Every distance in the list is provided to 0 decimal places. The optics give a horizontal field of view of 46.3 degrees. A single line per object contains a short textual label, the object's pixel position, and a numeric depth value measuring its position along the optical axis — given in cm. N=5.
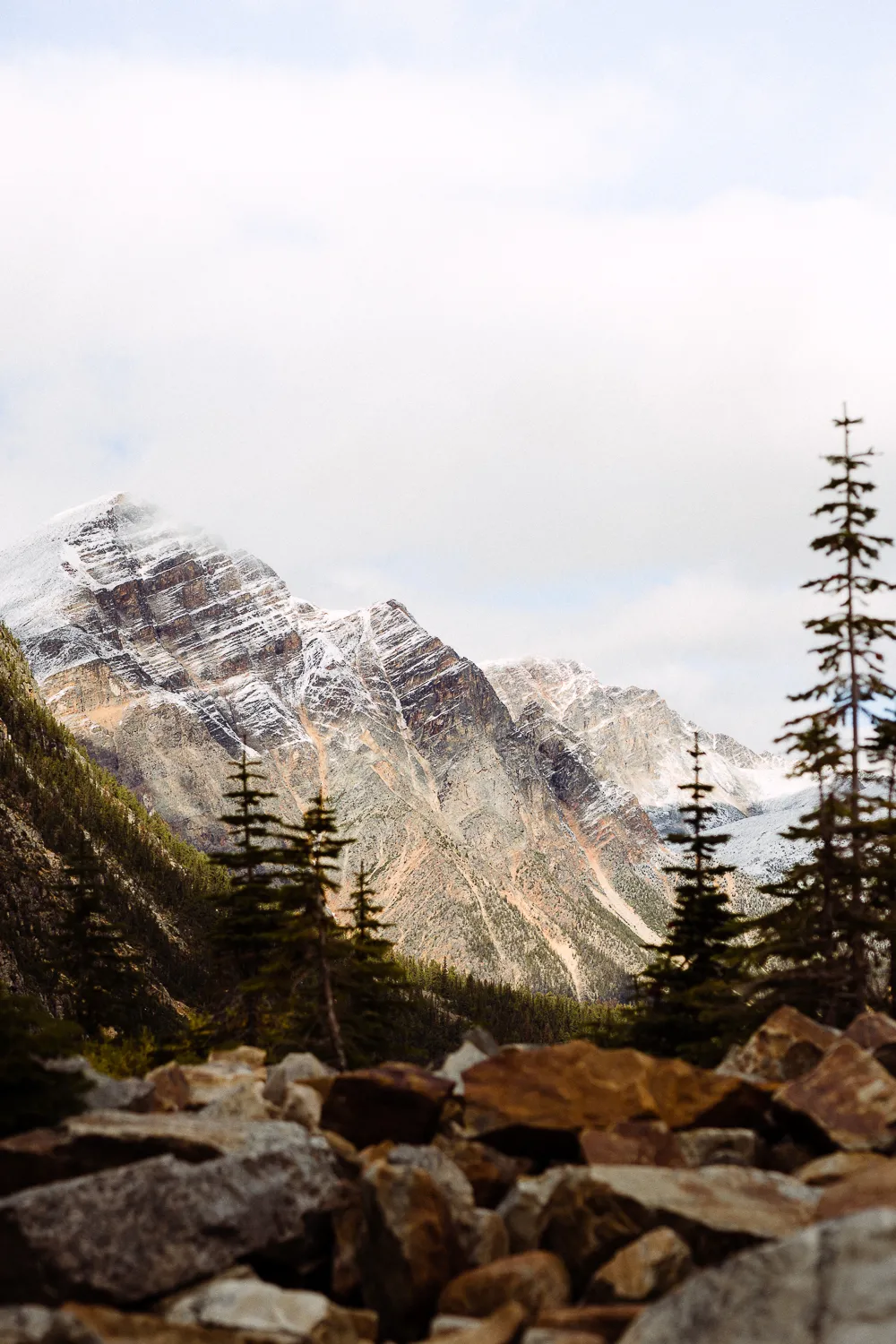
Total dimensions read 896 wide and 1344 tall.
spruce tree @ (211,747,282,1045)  3522
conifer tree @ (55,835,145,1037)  4609
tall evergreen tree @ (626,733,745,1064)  2553
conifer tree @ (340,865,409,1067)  3397
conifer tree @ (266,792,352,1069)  2752
